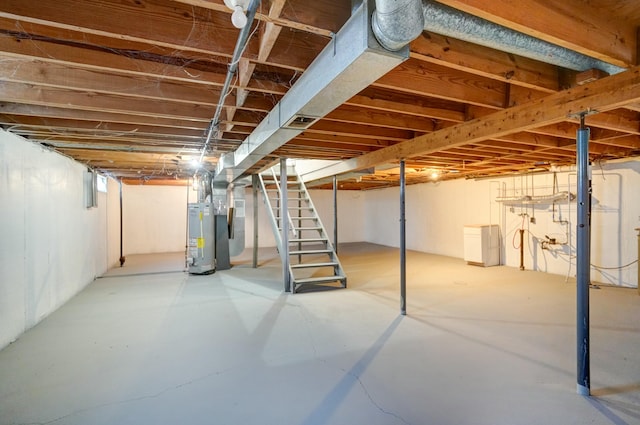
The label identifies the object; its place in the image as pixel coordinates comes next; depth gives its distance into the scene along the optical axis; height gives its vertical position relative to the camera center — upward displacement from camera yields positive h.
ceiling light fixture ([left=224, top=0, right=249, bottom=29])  1.05 +0.69
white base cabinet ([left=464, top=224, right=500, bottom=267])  6.28 -0.73
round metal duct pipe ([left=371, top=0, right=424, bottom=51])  0.99 +0.64
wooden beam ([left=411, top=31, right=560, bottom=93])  1.58 +0.85
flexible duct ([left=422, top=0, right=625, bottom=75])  1.25 +0.81
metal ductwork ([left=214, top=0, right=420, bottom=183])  1.18 +0.62
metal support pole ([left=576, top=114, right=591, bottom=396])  1.98 -0.38
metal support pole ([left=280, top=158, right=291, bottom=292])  4.39 -0.22
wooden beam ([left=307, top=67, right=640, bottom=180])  1.82 +0.71
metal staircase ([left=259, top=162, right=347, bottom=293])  4.46 -0.60
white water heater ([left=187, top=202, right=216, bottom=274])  5.59 -0.54
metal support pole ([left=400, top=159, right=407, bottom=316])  3.46 -0.44
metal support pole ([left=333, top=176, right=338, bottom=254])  5.66 +0.08
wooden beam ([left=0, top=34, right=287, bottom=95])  1.56 +0.84
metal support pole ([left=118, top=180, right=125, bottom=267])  6.60 -1.03
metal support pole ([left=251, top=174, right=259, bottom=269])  6.18 -0.18
